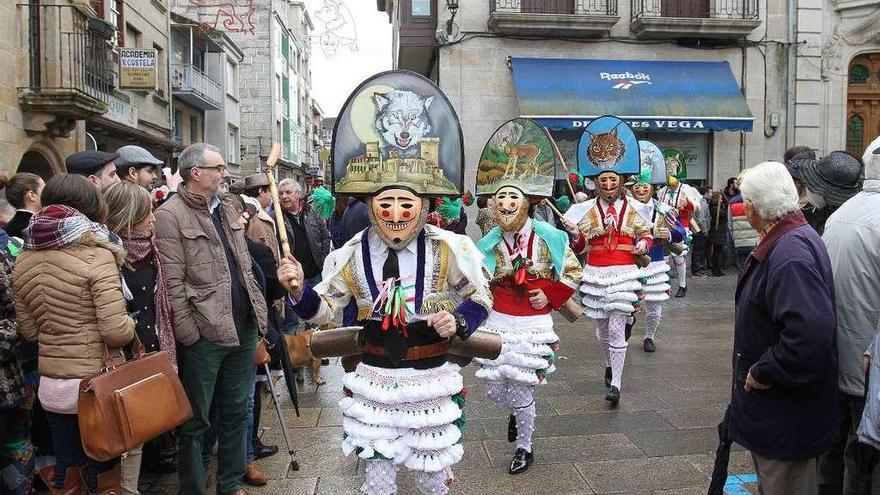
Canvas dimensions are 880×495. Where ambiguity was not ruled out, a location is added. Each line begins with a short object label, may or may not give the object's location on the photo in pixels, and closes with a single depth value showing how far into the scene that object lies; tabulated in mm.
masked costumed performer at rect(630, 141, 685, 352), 7480
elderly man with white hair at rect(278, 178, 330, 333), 6797
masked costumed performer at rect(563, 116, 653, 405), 6391
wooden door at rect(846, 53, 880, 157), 16078
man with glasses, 3863
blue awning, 14953
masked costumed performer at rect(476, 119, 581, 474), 4715
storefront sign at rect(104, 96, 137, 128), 17295
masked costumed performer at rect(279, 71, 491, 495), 3389
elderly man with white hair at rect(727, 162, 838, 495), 2844
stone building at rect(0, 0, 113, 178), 12398
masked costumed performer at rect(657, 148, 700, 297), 10773
